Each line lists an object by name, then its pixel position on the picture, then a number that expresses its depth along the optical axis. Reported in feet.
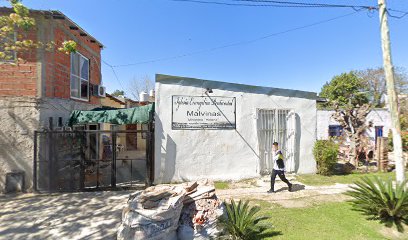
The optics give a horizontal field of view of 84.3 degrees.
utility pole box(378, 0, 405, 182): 17.87
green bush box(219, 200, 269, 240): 13.23
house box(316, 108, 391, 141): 57.62
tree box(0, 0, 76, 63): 15.61
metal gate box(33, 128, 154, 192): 22.94
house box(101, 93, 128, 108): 54.44
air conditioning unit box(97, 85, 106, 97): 35.44
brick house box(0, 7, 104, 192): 22.79
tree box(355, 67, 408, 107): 81.61
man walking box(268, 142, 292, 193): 22.38
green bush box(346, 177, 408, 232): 15.24
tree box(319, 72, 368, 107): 81.82
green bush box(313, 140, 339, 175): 28.99
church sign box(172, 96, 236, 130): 26.05
